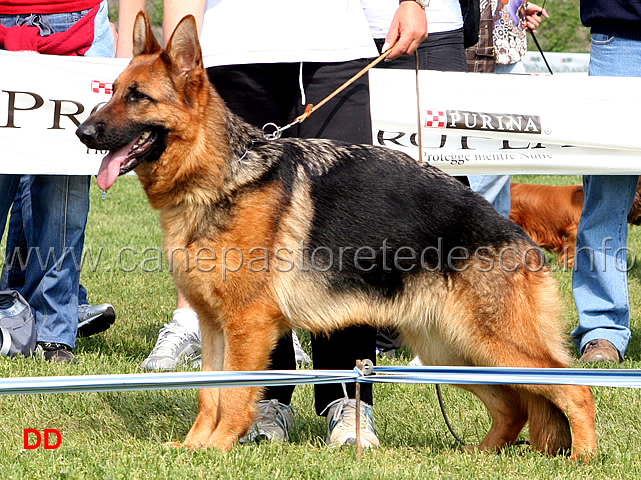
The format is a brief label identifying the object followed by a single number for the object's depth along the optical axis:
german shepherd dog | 6.10
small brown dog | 17.08
